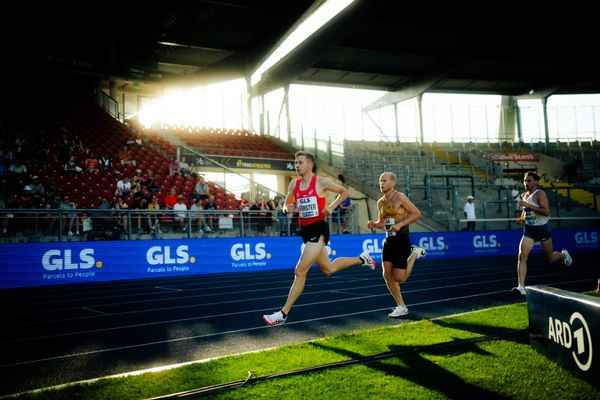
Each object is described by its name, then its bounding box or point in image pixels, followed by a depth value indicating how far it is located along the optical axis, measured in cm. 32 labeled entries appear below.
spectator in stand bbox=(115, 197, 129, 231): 1424
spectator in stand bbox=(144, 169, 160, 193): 1770
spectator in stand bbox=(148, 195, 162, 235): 1478
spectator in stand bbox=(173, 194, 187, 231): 1517
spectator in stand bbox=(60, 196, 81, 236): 1343
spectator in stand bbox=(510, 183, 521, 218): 2140
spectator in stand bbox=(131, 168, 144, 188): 1732
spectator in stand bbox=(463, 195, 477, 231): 2011
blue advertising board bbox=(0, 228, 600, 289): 1255
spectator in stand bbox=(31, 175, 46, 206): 1519
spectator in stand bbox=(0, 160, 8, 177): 1695
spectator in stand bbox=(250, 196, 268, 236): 1658
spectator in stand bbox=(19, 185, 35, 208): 1480
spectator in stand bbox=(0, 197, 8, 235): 1256
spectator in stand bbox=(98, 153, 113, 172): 1939
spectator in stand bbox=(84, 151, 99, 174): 1880
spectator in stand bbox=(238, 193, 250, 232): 1637
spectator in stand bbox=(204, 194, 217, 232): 1596
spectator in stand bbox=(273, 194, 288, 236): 1712
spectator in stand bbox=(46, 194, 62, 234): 1323
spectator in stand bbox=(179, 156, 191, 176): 2139
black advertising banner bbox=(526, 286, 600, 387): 352
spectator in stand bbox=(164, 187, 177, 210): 1686
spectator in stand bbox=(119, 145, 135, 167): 2077
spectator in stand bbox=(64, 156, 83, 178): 1817
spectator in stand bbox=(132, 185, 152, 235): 1461
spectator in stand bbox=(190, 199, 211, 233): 1568
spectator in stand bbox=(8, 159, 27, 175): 1742
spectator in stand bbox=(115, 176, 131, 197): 1688
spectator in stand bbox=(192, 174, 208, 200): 1861
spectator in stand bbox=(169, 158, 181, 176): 2105
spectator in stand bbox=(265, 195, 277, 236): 1672
